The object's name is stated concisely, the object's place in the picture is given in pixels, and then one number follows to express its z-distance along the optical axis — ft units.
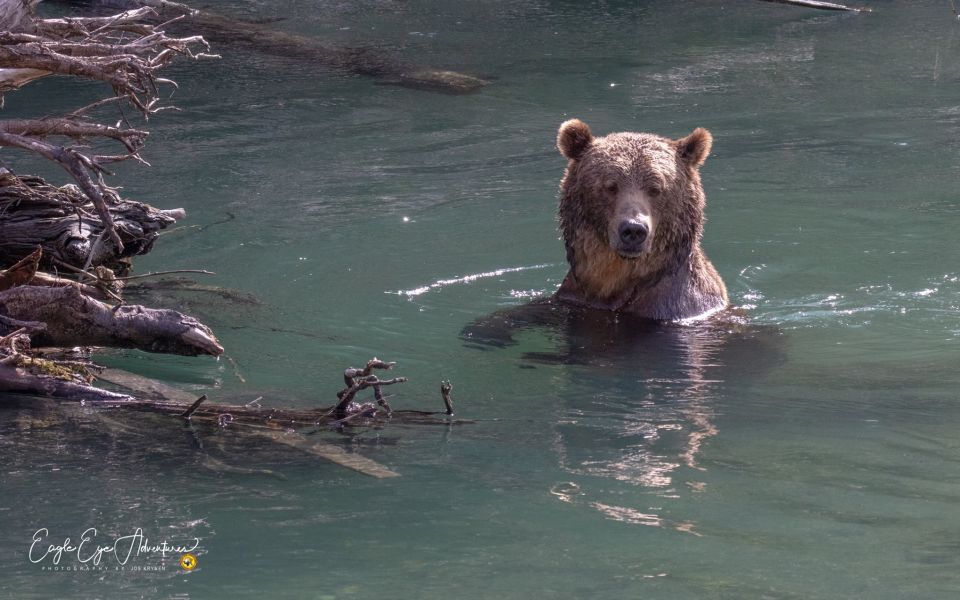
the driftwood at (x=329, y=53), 96.22
